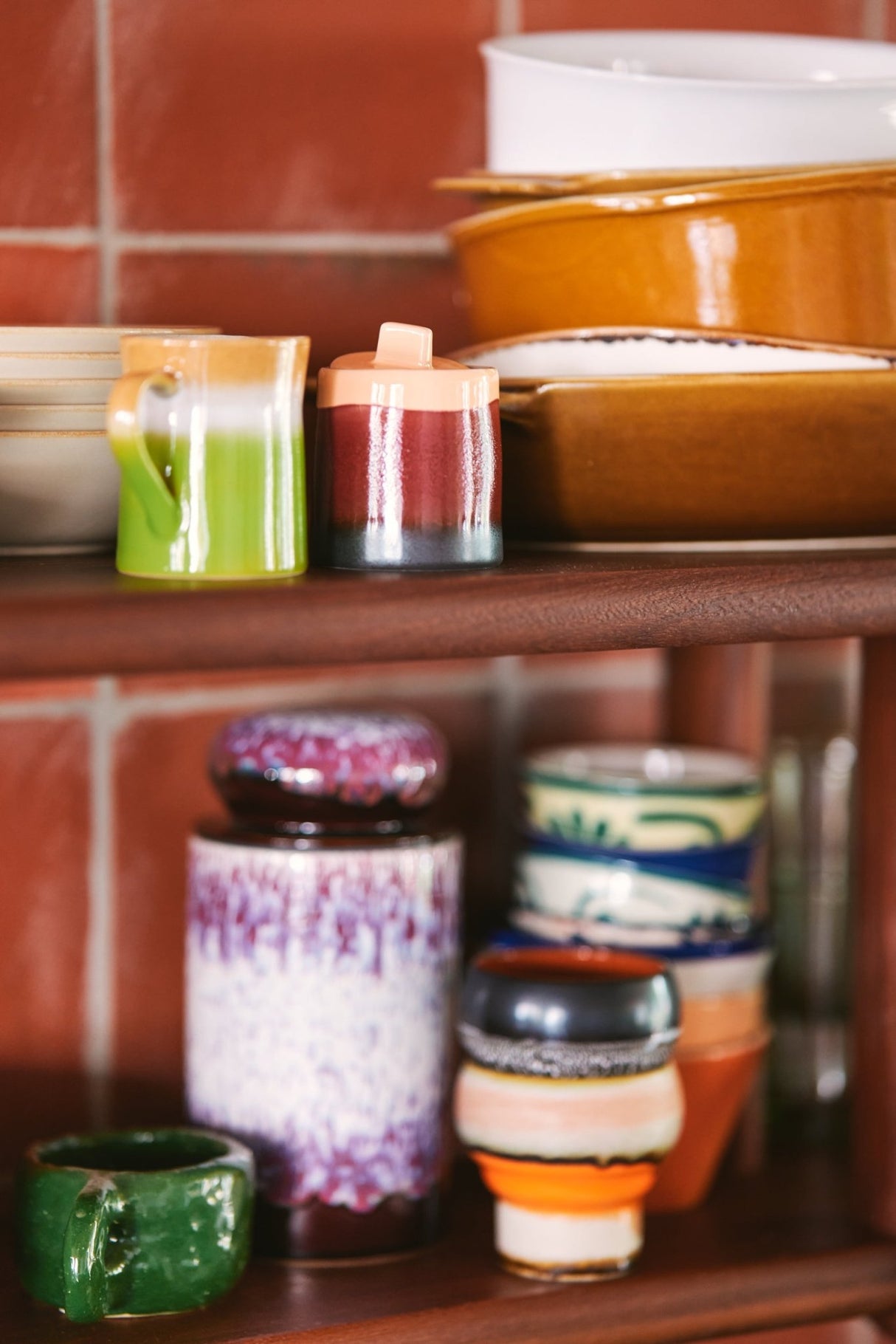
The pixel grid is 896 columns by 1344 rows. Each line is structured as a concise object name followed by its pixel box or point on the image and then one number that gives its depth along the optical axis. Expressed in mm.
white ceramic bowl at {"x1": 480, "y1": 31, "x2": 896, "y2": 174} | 1486
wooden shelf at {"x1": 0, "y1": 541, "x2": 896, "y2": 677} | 1299
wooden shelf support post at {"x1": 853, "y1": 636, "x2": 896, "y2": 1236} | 1578
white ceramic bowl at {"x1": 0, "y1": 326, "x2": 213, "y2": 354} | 1448
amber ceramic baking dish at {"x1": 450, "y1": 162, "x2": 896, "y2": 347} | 1452
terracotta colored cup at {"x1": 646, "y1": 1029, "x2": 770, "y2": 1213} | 1610
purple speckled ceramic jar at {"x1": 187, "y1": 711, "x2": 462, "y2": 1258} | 1502
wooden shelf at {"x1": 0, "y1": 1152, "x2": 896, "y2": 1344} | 1454
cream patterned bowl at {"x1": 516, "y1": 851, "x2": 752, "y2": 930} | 1618
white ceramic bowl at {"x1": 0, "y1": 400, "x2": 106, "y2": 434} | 1433
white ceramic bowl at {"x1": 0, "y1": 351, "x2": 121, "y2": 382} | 1442
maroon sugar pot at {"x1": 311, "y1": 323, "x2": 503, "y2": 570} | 1402
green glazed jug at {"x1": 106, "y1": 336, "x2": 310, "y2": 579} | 1366
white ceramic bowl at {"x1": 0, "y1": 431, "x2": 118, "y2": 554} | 1435
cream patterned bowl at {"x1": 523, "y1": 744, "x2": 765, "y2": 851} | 1621
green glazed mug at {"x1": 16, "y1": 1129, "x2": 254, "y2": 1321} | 1419
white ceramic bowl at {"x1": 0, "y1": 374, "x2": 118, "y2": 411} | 1433
